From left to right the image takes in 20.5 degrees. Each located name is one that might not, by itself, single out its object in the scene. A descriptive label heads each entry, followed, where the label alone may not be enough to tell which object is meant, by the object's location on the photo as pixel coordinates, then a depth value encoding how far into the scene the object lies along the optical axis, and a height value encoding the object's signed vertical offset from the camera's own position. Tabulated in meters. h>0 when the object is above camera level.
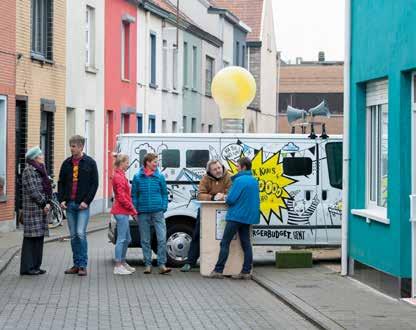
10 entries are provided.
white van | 17.77 -0.21
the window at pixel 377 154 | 14.91 +0.08
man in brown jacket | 16.80 -0.37
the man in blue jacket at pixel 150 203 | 16.58 -0.65
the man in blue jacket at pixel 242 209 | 16.27 -0.72
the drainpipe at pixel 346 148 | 16.34 +0.17
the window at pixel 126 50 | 36.47 +3.43
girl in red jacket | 16.48 -0.72
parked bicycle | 27.12 -1.37
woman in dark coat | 16.05 -0.78
